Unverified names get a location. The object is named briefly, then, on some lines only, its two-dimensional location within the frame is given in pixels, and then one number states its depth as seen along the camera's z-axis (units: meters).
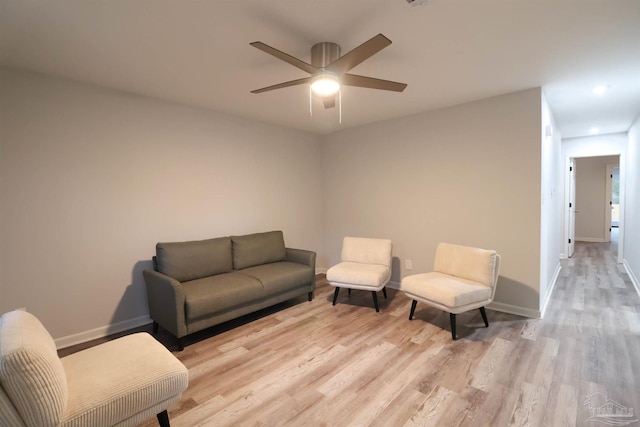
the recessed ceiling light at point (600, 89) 3.00
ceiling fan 1.86
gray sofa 2.64
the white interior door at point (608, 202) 7.55
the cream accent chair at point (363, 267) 3.40
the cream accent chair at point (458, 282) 2.71
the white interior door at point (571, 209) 6.06
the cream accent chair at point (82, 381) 1.17
